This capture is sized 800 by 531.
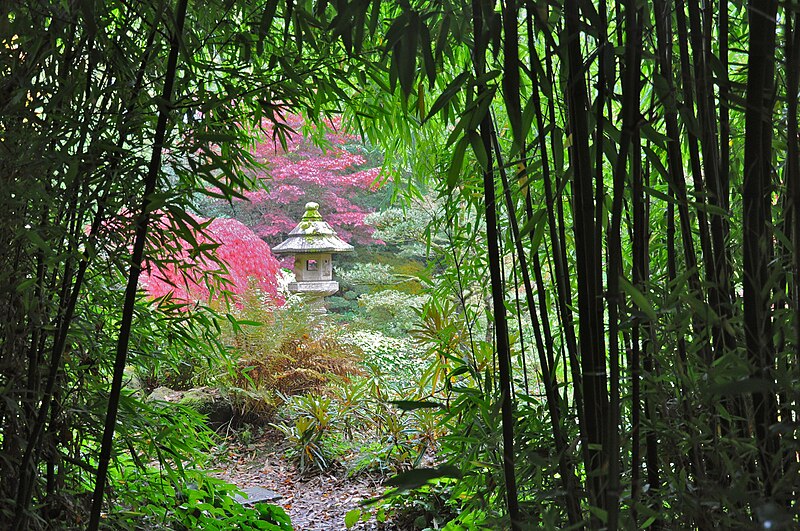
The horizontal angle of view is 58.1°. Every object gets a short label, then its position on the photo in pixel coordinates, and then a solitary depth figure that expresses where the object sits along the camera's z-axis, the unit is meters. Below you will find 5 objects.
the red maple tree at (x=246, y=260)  5.70
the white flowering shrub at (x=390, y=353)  5.66
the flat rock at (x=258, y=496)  3.58
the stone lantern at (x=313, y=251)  6.60
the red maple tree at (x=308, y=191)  8.95
